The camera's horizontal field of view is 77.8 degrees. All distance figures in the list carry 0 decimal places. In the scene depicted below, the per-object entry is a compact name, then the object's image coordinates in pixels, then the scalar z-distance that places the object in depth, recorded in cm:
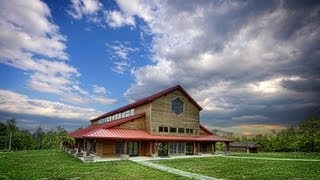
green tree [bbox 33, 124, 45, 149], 5087
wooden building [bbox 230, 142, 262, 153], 4854
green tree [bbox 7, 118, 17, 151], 4769
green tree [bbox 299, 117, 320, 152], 4280
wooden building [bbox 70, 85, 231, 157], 2646
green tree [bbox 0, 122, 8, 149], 4716
